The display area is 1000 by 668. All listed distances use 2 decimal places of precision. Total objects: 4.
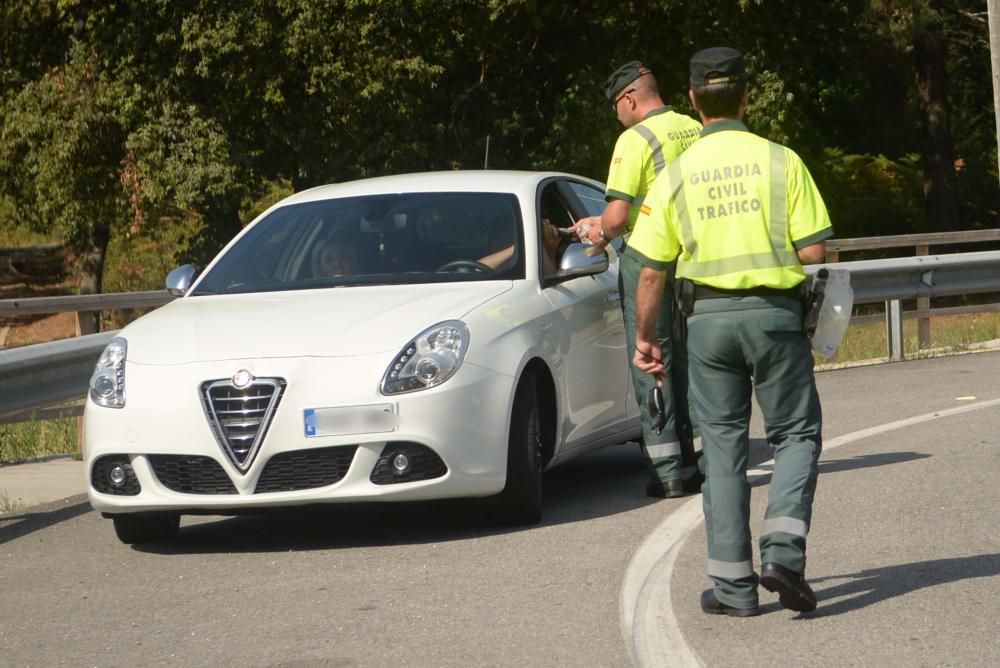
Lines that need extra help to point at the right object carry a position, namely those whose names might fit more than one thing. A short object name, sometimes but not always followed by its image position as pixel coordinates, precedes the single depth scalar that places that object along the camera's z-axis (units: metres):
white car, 13.36
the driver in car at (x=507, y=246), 15.47
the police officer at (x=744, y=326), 10.55
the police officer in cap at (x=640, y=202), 15.03
